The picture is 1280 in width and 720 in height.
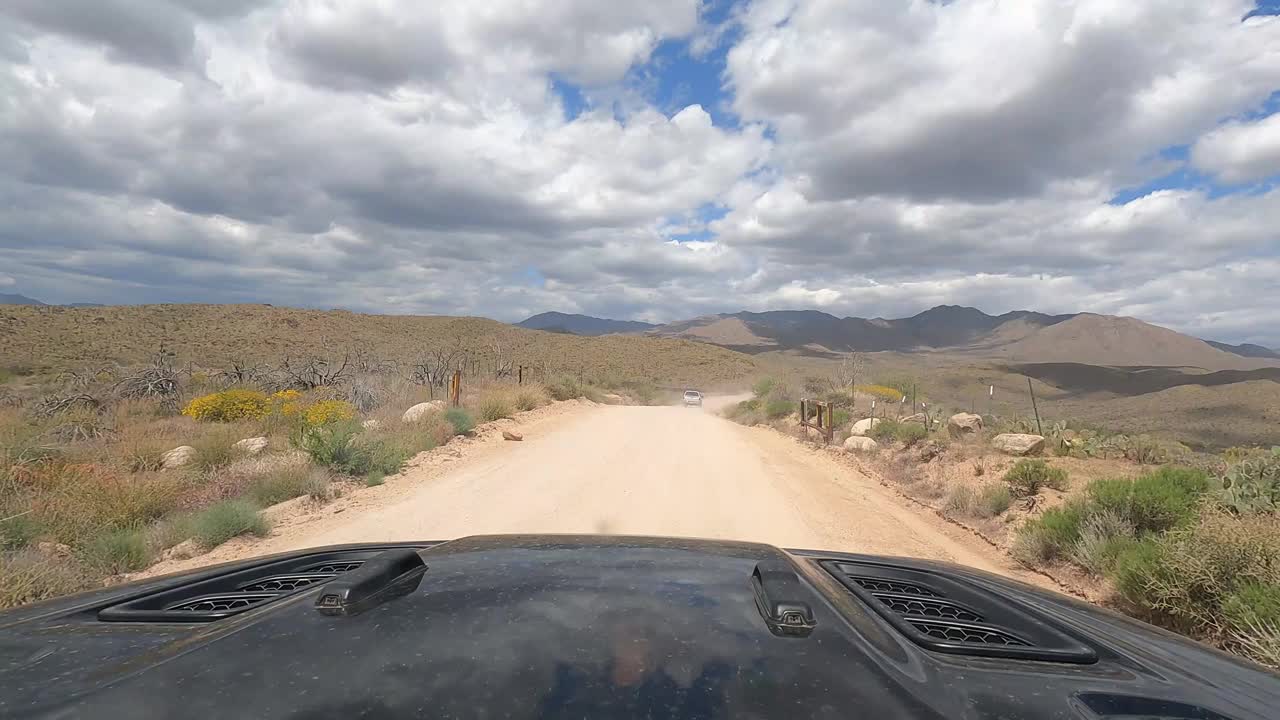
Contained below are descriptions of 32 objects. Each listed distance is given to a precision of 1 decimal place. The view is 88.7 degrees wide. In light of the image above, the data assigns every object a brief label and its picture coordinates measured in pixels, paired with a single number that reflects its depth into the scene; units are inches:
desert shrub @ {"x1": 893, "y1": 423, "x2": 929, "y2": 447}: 576.1
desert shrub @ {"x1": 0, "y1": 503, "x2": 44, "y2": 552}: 265.7
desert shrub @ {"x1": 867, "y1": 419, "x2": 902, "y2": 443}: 610.5
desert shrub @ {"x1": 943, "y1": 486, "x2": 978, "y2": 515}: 403.9
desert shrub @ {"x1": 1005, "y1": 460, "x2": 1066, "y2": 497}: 398.3
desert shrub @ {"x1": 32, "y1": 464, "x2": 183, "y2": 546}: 288.8
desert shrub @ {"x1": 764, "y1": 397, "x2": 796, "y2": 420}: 936.9
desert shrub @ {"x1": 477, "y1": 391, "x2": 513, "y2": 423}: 725.3
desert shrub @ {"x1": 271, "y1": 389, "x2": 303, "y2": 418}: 620.0
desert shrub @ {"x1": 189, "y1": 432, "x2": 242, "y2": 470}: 431.2
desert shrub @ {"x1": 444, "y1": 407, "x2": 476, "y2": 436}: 620.4
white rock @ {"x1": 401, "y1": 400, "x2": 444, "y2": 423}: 615.6
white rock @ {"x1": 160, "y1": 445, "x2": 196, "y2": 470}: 427.8
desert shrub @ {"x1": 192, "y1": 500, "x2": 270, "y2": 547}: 296.5
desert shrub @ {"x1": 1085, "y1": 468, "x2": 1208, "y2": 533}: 291.1
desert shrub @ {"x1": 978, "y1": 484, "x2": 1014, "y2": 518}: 388.8
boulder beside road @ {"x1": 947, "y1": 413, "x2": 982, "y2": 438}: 599.5
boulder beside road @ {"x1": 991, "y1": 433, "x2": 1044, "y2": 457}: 506.9
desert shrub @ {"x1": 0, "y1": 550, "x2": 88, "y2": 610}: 206.1
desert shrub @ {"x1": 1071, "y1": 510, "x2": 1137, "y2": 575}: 272.8
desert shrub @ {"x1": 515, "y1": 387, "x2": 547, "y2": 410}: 870.8
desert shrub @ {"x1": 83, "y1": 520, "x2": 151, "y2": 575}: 256.7
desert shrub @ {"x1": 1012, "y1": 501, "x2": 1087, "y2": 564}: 305.9
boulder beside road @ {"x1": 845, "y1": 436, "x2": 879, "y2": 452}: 605.0
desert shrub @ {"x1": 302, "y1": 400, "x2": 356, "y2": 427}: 553.3
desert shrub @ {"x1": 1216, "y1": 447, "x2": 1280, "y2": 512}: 277.1
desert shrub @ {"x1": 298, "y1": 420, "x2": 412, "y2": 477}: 429.7
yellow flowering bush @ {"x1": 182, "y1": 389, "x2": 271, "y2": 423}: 637.3
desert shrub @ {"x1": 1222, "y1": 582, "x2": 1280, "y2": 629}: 185.6
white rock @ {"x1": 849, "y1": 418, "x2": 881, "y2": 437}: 657.6
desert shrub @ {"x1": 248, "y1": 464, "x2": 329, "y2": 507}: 375.9
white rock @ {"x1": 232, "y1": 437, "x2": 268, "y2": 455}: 478.9
